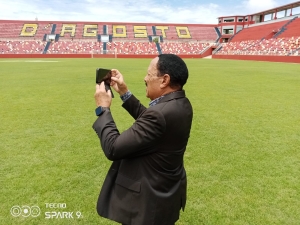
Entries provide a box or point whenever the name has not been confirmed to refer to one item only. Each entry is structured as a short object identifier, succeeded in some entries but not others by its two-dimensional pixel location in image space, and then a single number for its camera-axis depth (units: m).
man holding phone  1.51
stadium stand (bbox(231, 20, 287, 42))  44.67
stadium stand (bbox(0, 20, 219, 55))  51.77
